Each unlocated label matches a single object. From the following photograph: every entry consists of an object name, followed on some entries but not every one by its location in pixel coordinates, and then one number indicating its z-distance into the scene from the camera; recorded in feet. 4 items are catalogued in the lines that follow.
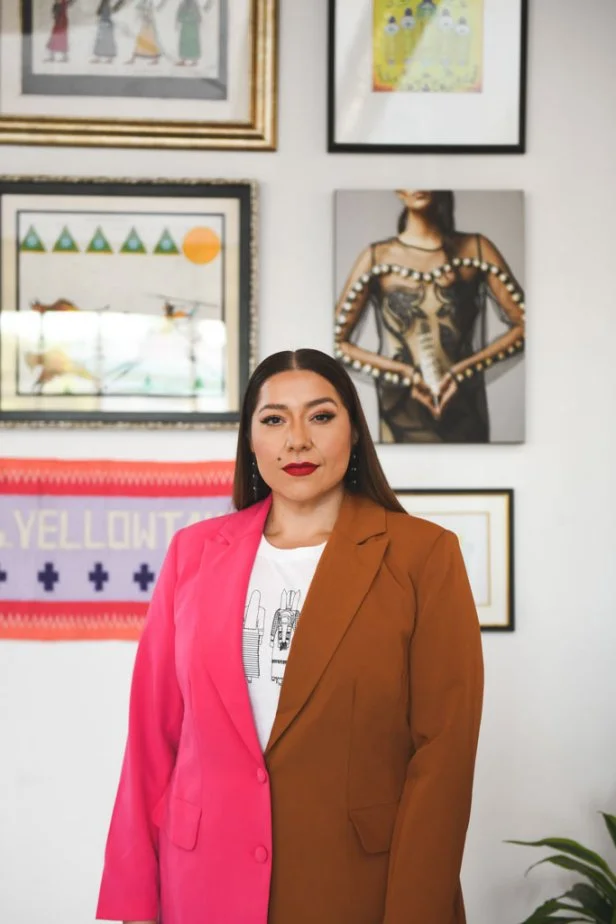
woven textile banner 6.18
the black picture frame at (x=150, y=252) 6.18
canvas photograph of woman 6.23
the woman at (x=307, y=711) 3.87
